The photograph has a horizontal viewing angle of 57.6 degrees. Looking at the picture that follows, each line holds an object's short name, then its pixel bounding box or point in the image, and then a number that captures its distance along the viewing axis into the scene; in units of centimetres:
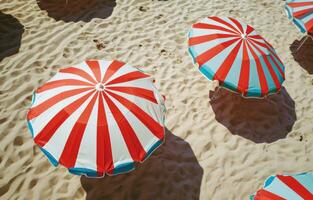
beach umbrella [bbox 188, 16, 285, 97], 500
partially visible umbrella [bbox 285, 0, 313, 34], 676
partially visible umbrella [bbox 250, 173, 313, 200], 362
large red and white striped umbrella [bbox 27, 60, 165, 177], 340
